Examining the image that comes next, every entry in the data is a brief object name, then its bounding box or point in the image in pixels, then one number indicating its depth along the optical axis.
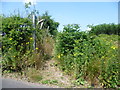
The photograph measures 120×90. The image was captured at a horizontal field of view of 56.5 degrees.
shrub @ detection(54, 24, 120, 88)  2.61
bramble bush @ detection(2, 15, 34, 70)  3.24
